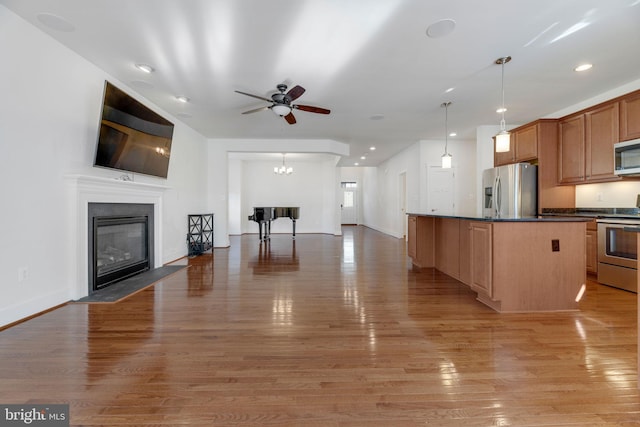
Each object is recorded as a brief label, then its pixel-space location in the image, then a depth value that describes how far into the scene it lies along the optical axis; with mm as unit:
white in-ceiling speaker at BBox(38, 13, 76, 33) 2332
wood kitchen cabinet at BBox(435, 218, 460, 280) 3770
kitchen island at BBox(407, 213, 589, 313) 2553
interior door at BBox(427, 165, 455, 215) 6707
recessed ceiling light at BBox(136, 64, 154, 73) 3174
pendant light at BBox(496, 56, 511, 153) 3055
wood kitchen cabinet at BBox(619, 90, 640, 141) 3293
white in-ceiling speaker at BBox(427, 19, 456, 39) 2378
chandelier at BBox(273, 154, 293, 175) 8859
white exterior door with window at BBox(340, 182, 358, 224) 14070
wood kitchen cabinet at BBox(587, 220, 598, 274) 3600
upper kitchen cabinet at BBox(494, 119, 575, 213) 4363
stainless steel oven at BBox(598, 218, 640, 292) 3172
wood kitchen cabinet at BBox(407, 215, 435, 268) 4465
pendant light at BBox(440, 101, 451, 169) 4172
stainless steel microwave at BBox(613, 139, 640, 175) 3246
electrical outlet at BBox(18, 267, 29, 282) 2383
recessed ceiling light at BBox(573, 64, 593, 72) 3178
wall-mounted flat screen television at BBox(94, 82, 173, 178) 3111
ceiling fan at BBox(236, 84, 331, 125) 3488
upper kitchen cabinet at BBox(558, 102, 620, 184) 3613
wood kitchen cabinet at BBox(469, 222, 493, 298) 2590
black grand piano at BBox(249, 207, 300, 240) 7359
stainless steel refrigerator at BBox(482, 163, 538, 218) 4488
